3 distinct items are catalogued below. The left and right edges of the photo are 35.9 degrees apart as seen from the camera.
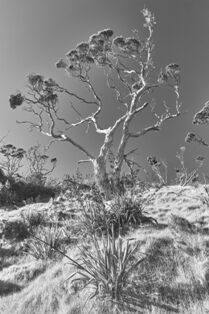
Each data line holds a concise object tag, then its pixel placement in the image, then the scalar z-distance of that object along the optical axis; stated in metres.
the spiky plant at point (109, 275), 4.29
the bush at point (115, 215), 7.09
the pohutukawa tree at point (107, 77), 19.38
